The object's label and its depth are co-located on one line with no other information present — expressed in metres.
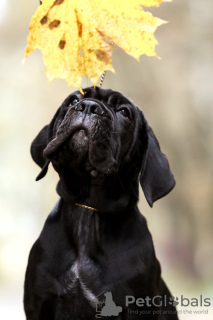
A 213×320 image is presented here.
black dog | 2.85
